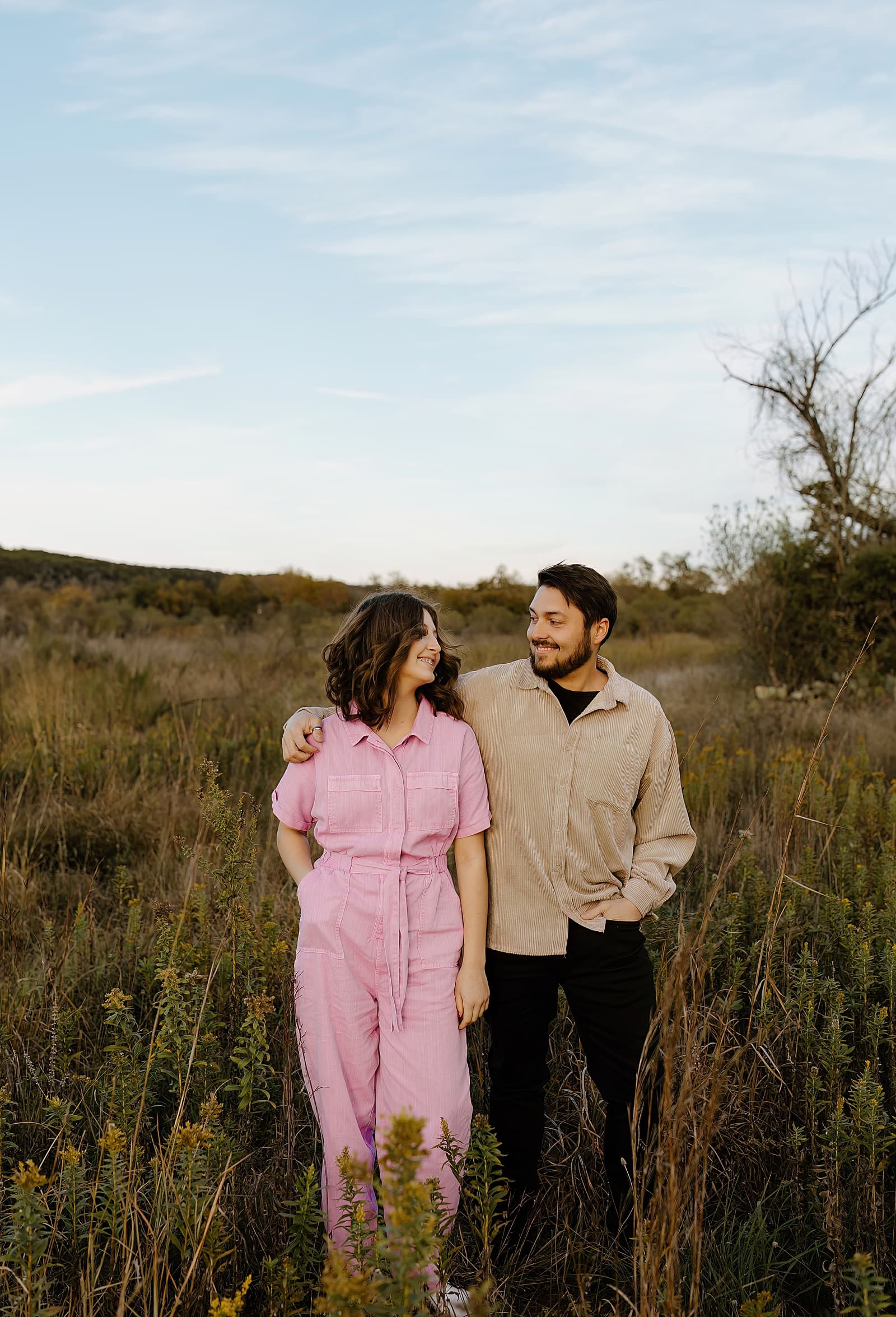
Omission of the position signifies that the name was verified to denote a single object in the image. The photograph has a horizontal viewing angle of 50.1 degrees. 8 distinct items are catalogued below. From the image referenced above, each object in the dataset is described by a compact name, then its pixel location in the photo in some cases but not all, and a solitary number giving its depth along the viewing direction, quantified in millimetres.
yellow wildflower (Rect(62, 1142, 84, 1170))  1927
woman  2412
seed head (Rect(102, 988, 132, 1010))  2457
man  2656
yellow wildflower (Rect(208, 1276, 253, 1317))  1493
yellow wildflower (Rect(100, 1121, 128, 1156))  1888
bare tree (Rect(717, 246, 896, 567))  13852
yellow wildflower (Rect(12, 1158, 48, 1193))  1563
